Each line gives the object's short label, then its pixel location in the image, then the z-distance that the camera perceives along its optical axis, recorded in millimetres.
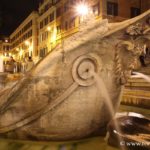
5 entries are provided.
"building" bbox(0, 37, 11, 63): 57631
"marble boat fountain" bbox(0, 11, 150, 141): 3099
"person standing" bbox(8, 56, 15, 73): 11086
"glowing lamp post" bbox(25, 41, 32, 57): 36383
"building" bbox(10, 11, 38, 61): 34714
